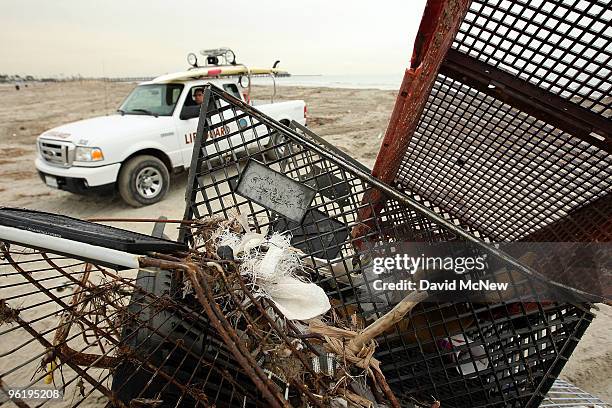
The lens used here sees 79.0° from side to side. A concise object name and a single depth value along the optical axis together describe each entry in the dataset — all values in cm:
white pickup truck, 461
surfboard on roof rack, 540
